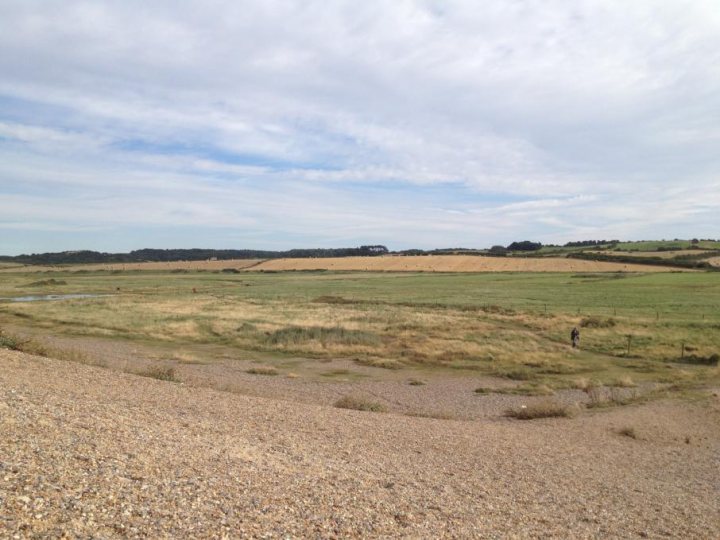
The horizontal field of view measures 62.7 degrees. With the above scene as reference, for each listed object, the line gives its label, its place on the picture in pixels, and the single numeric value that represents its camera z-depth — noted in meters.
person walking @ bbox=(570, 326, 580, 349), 35.72
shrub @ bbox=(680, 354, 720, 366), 30.35
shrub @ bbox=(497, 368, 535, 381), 26.81
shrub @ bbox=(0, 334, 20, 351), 17.89
